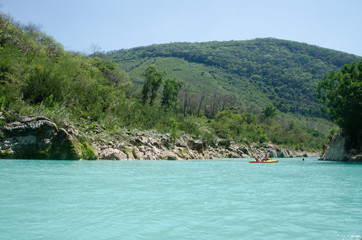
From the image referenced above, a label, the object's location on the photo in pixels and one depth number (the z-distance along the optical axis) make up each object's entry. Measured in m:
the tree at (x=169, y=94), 49.06
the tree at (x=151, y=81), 43.97
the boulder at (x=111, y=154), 19.42
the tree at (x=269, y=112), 76.75
